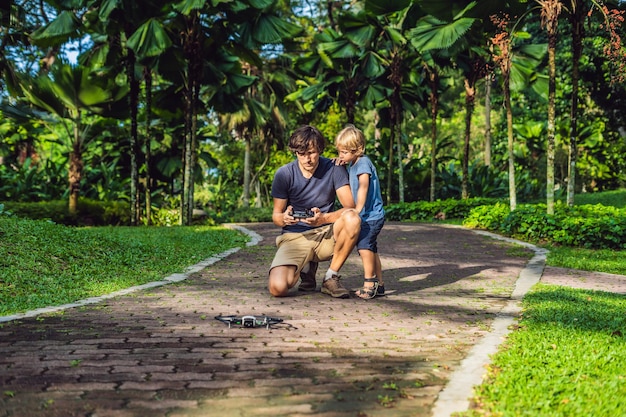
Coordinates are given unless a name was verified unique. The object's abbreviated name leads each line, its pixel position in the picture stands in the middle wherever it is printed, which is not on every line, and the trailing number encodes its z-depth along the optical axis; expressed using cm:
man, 621
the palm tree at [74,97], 1526
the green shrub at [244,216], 2108
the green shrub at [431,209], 1830
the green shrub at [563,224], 1120
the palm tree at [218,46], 1558
